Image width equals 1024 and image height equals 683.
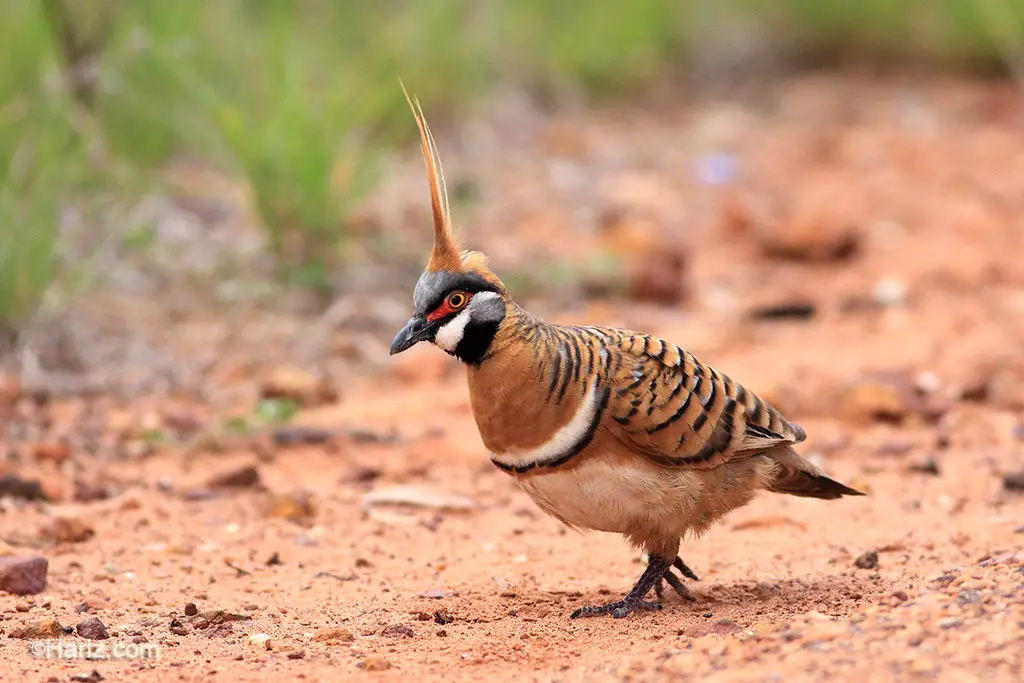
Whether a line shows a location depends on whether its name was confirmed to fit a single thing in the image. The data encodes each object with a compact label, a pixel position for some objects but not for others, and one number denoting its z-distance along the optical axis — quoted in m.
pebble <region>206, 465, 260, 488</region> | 11.20
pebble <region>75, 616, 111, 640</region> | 7.70
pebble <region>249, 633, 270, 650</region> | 7.63
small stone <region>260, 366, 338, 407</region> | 13.44
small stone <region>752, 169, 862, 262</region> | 17.66
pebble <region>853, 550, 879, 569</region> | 9.15
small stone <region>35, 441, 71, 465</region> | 11.60
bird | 8.26
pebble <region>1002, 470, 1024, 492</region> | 10.84
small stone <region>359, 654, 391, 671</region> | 7.14
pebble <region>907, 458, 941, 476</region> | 11.48
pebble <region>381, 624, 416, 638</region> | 7.92
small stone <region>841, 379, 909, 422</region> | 12.80
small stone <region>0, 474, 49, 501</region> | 10.66
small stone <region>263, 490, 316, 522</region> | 10.68
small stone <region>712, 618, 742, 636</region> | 7.58
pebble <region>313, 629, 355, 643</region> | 7.76
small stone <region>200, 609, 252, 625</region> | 8.13
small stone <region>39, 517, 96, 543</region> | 9.88
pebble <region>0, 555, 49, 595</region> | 8.55
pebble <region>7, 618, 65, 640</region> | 7.71
